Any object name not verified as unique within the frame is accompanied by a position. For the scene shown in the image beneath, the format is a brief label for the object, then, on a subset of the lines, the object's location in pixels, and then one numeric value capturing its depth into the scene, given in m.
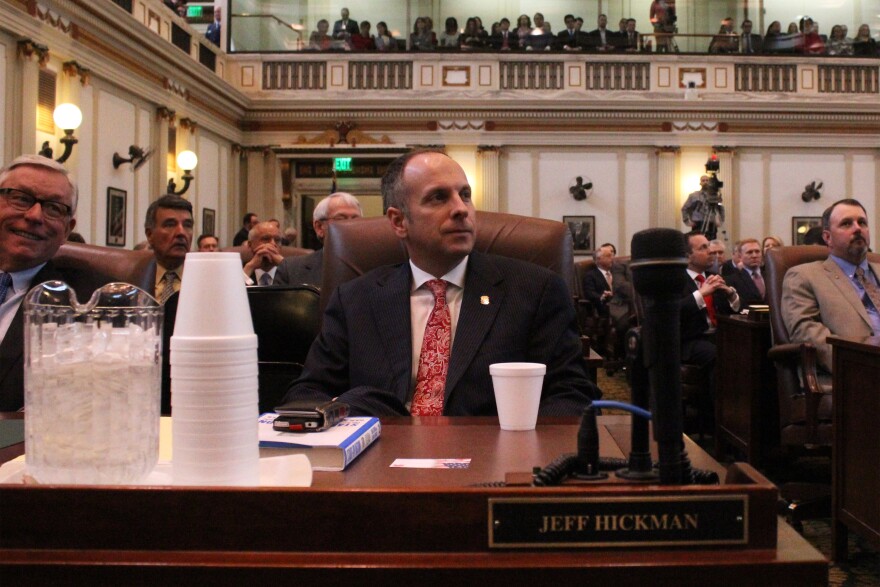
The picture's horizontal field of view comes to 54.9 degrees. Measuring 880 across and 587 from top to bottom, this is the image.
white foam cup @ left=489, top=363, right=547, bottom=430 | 1.32
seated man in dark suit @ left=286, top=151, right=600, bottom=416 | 1.92
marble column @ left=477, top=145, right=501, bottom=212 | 12.59
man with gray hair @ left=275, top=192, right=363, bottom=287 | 3.94
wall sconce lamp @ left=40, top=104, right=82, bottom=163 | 6.95
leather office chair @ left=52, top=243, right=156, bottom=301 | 2.23
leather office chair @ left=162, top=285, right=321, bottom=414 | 2.65
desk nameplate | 0.73
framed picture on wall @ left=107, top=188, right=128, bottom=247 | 8.29
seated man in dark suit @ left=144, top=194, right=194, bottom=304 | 3.52
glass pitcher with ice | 0.82
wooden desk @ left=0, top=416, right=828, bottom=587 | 0.71
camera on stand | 9.51
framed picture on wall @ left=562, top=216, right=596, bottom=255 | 12.87
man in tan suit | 3.64
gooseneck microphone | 0.77
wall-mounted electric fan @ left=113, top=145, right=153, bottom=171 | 8.45
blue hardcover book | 1.00
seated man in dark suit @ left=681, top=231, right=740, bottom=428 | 4.84
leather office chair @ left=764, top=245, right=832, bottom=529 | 3.33
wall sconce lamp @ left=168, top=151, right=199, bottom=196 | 9.82
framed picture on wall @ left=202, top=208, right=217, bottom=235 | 11.03
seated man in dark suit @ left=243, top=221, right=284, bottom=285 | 4.58
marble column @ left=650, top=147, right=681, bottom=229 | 12.67
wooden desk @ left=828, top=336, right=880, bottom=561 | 2.69
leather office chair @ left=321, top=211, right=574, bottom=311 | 2.31
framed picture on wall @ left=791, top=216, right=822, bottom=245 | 12.95
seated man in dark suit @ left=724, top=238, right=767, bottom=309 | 5.88
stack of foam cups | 0.80
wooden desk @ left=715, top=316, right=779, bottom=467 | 3.95
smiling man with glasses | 2.17
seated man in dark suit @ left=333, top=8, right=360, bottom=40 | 13.27
